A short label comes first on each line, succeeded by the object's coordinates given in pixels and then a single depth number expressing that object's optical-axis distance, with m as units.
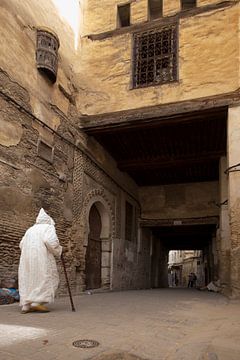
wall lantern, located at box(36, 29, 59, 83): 8.38
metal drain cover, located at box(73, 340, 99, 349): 3.01
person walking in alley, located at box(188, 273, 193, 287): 25.86
